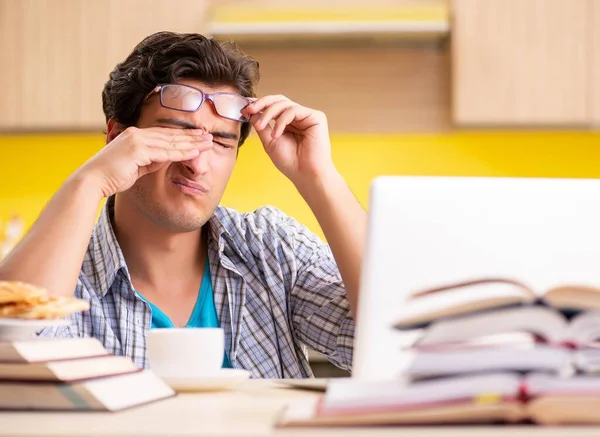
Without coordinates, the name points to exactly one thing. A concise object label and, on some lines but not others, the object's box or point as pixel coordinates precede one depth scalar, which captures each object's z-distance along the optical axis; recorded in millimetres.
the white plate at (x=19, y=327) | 1247
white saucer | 1319
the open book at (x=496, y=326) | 1019
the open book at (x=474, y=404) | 943
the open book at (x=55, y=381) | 1107
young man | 1695
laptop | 1248
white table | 933
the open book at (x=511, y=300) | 1018
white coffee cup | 1346
